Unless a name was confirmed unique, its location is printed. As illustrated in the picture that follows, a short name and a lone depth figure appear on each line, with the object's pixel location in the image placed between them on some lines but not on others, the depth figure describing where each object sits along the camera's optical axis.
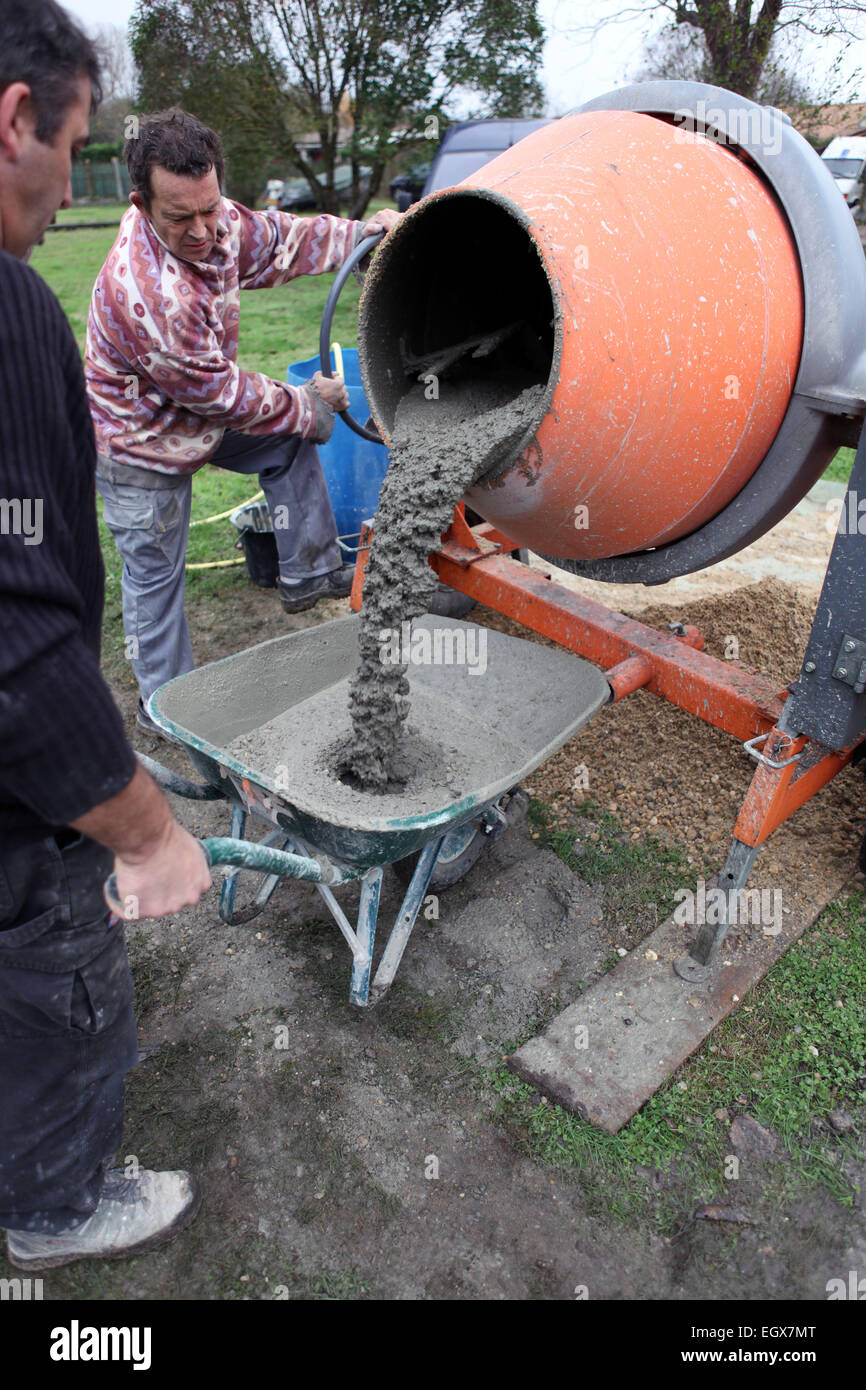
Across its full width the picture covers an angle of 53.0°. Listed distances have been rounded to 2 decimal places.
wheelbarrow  1.90
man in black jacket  1.11
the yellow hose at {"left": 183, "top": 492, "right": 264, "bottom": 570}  4.65
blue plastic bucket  4.12
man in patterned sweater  2.59
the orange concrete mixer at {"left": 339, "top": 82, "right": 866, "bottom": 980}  1.78
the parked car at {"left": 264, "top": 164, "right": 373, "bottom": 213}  17.61
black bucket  4.20
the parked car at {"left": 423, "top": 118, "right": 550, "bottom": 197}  7.38
